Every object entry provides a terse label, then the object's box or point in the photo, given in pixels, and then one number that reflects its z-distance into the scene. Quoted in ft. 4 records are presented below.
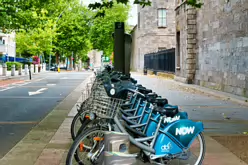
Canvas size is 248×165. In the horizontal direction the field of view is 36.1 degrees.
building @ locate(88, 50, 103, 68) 523.66
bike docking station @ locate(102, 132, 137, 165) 12.82
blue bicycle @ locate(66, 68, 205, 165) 14.51
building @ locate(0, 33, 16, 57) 218.59
